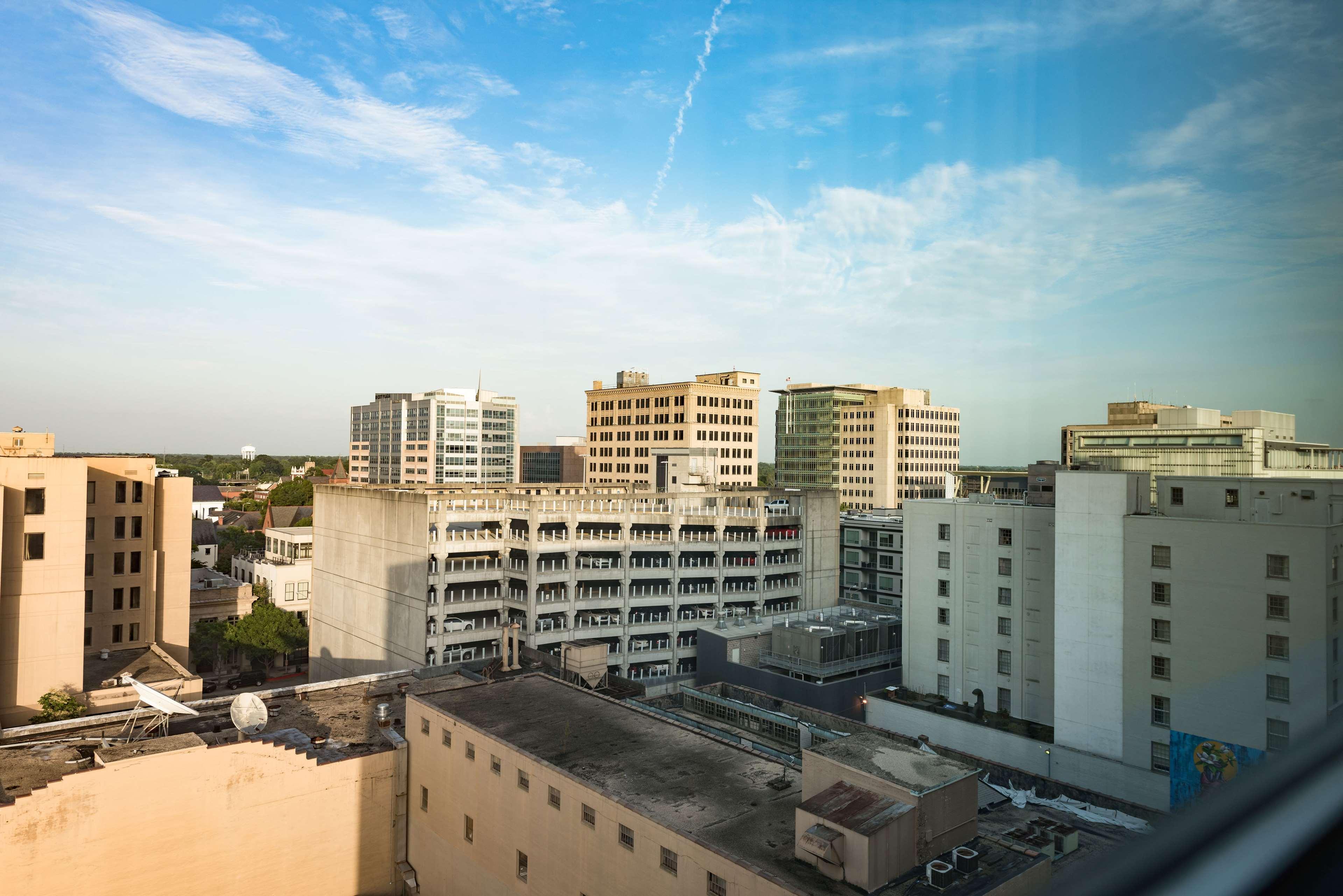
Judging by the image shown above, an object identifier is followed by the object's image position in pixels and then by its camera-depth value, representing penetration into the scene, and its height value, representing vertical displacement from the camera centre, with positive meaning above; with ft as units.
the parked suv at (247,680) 148.88 -39.61
